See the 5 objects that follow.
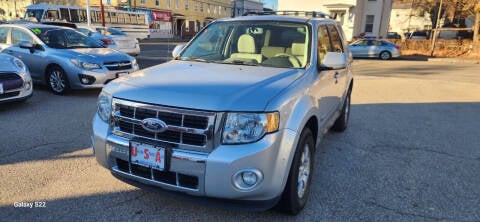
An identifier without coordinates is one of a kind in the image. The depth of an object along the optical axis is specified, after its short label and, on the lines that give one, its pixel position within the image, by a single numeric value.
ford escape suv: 2.43
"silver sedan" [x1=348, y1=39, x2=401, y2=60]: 21.91
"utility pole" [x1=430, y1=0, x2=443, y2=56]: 23.61
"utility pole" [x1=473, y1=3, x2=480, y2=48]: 23.21
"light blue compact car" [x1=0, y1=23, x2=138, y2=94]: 7.40
